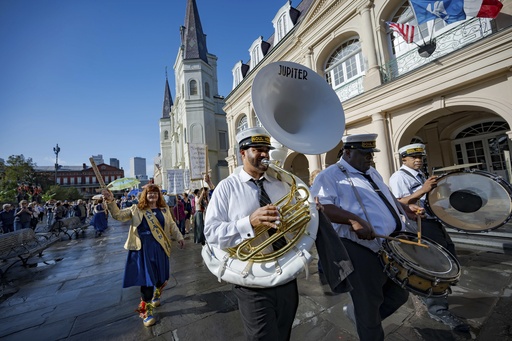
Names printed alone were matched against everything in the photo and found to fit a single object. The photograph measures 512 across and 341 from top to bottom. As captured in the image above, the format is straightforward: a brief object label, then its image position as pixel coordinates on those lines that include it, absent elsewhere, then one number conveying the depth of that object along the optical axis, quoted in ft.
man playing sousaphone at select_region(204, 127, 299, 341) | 5.33
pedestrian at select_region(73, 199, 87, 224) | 49.70
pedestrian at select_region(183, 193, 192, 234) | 35.25
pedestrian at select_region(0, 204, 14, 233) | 34.19
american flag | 24.39
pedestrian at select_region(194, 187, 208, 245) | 22.56
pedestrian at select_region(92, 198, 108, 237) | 40.09
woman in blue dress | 10.20
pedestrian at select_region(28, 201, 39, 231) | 43.80
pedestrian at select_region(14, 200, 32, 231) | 35.42
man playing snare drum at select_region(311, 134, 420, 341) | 6.28
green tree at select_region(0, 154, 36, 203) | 80.53
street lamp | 94.67
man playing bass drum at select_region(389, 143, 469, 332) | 8.15
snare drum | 5.81
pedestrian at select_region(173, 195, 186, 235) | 31.65
